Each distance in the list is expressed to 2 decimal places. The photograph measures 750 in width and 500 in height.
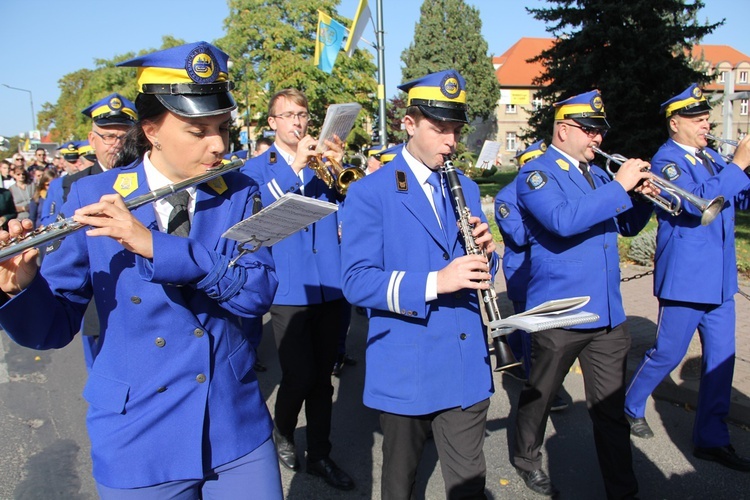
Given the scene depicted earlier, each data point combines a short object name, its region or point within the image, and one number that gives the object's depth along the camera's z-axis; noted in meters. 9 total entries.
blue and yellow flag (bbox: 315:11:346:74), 10.85
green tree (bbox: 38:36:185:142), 43.59
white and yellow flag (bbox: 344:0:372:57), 10.90
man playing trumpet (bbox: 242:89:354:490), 4.08
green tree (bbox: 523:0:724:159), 18.08
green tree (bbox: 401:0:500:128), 53.78
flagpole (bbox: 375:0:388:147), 11.34
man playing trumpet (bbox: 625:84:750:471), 4.09
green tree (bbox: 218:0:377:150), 31.98
